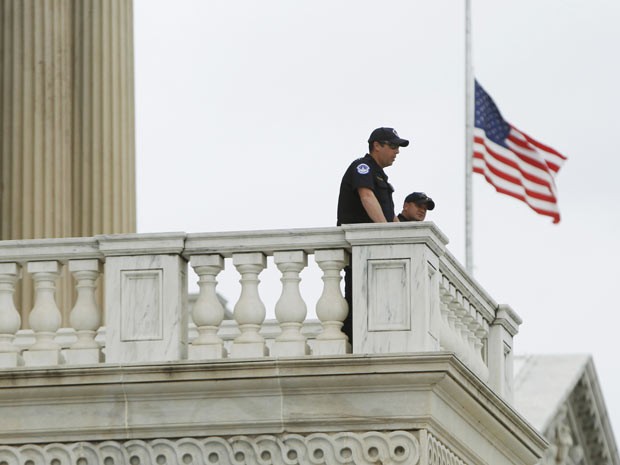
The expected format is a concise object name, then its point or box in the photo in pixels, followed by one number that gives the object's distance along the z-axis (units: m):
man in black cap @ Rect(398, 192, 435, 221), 30.28
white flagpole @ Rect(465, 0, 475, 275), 60.47
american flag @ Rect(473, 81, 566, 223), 58.28
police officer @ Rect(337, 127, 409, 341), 28.56
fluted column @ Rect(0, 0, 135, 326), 36.50
